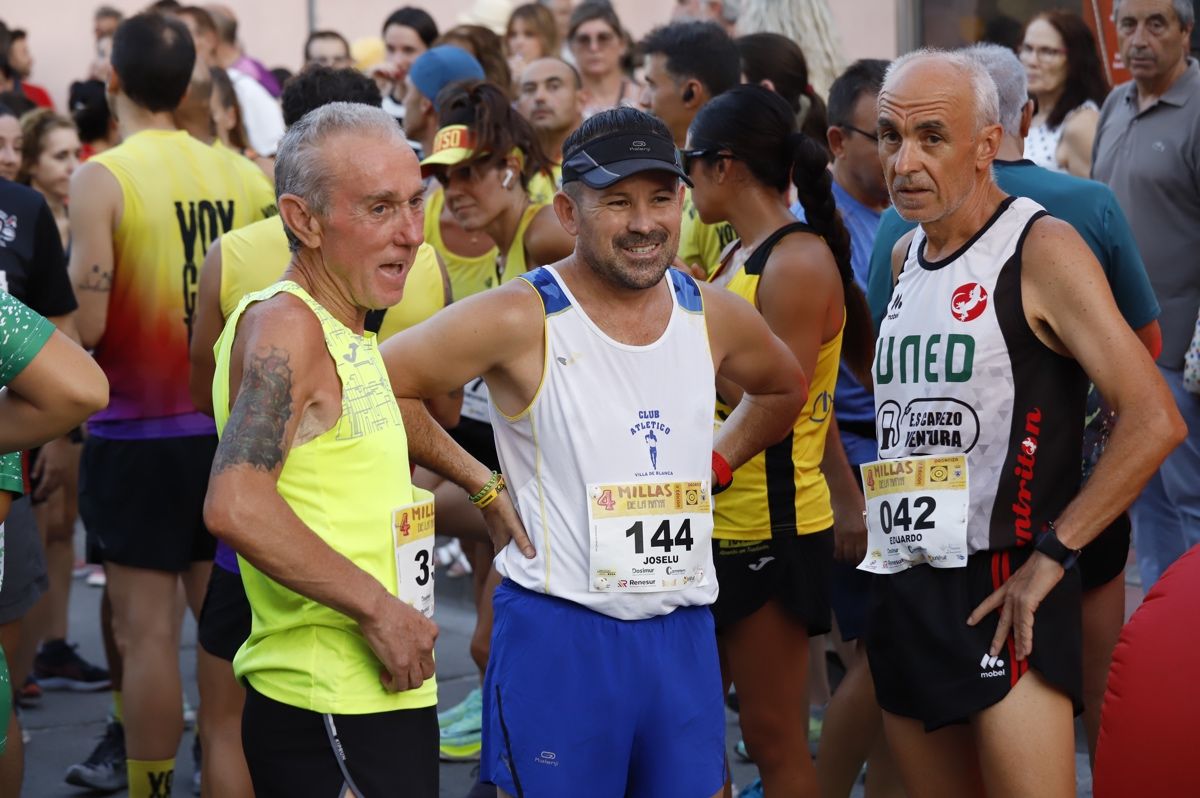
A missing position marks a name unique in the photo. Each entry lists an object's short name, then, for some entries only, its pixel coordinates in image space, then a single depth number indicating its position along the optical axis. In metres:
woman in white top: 13.99
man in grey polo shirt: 11.82
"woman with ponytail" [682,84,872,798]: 8.48
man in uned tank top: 6.45
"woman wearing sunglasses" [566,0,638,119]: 16.64
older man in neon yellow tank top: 5.56
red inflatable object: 5.28
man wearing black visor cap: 6.53
